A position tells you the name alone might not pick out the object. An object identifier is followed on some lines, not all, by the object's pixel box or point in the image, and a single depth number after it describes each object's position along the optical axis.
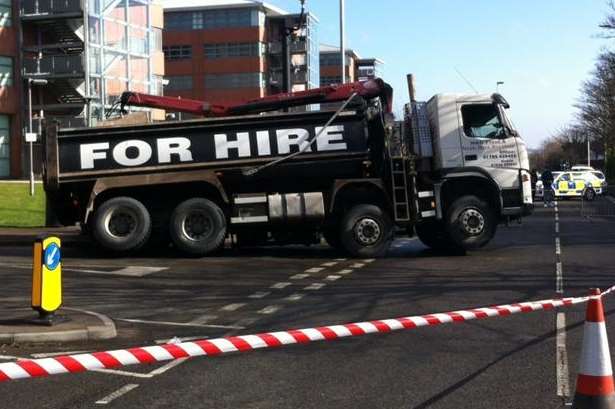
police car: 42.44
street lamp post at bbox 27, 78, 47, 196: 45.56
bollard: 7.82
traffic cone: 4.57
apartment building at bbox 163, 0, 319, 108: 81.62
